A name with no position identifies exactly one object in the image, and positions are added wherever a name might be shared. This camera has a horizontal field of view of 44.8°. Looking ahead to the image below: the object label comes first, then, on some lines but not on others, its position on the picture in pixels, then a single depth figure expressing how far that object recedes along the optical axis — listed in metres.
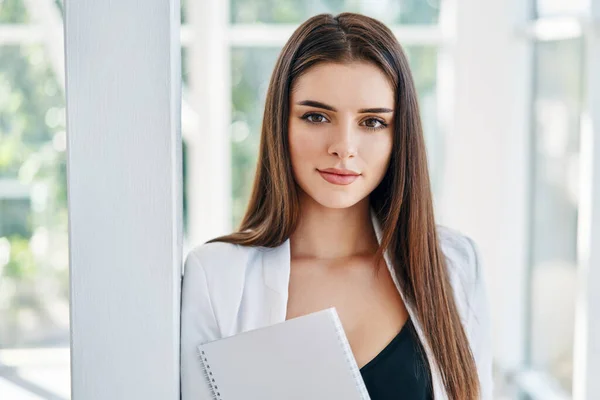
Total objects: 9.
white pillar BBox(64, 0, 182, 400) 1.05
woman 1.32
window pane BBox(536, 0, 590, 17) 2.40
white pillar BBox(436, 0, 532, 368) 3.20
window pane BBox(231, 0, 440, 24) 3.54
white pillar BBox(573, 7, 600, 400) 2.08
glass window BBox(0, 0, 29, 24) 3.41
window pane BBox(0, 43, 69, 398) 3.51
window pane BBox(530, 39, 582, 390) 2.52
